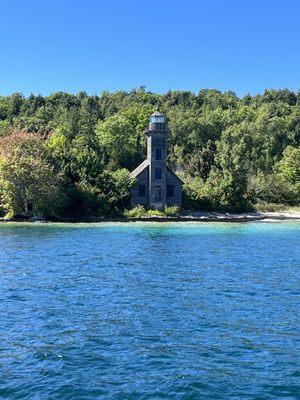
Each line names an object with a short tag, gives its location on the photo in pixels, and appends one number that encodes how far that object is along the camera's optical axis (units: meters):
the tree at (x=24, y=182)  51.34
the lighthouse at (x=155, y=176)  57.38
